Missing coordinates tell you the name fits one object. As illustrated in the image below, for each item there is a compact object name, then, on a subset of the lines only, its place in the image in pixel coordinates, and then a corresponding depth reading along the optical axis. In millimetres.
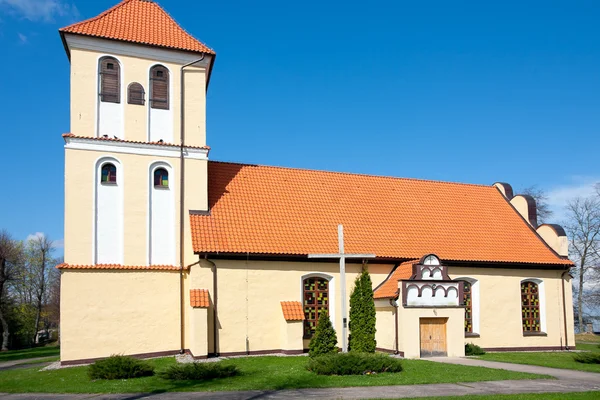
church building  21203
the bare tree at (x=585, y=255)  42969
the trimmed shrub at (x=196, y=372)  15688
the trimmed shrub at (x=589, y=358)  19859
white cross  18328
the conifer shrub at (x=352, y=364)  16453
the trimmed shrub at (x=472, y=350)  23188
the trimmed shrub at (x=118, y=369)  16031
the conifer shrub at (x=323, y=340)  20312
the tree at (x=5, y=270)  44656
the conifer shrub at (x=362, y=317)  20906
